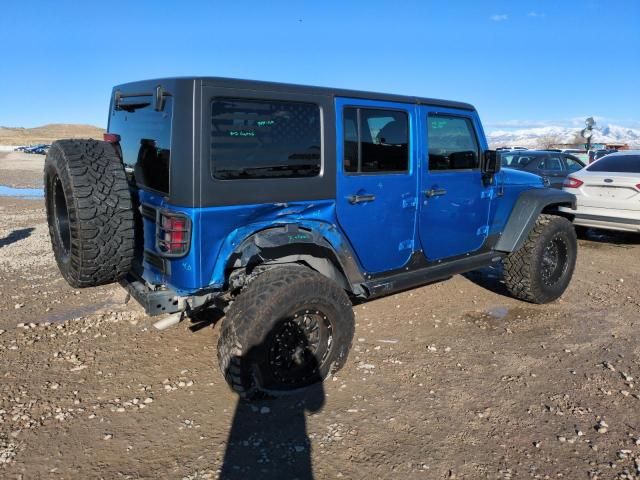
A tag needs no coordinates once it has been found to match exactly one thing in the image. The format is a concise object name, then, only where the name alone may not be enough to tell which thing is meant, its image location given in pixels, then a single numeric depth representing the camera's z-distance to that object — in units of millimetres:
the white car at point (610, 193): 7668
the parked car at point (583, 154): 17778
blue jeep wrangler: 3068
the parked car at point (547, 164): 11017
